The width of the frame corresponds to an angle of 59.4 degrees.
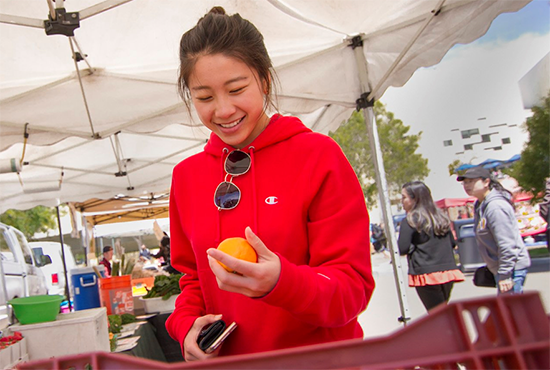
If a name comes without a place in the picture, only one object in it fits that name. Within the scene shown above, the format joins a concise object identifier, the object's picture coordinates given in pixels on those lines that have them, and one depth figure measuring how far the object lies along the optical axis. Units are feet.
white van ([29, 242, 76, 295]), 43.94
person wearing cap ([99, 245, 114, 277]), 34.94
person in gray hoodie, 14.52
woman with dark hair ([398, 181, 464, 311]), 15.33
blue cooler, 15.66
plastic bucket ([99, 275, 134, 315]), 15.70
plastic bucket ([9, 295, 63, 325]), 11.06
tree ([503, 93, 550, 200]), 36.24
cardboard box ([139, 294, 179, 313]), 16.97
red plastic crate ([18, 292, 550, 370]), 1.72
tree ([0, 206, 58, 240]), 76.33
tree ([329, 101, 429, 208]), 78.89
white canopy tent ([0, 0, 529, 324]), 11.55
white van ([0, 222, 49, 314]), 25.09
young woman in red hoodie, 3.50
